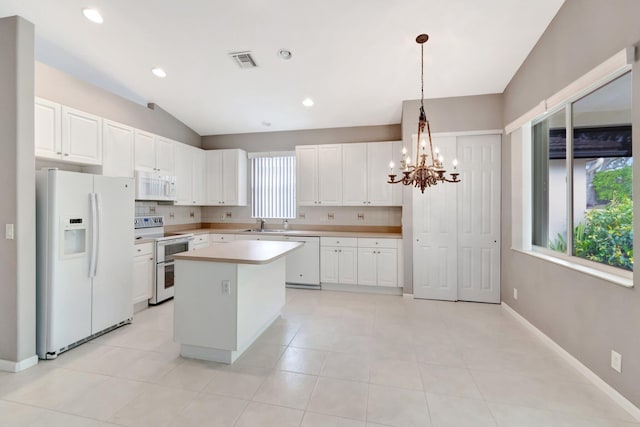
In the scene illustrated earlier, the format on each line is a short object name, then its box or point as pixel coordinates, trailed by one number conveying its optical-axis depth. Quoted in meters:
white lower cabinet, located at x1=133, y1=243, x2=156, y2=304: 3.52
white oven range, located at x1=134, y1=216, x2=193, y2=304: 3.81
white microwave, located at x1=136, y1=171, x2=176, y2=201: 3.94
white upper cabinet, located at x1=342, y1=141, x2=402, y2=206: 4.50
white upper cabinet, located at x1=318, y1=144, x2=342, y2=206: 4.73
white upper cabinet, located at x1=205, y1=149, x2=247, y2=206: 5.18
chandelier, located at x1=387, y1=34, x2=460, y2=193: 2.51
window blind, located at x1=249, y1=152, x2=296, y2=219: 5.27
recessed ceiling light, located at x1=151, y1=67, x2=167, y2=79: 3.64
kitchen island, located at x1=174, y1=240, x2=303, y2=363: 2.39
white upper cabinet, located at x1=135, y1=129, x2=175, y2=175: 4.00
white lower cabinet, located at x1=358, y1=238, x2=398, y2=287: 4.25
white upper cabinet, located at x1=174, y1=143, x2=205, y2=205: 4.69
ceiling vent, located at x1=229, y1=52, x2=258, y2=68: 3.27
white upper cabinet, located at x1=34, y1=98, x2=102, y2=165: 2.87
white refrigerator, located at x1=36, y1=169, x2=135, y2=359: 2.46
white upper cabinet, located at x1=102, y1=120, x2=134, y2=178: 3.54
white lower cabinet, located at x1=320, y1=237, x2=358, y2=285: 4.40
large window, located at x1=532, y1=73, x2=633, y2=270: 2.12
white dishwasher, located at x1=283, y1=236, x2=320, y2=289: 4.52
